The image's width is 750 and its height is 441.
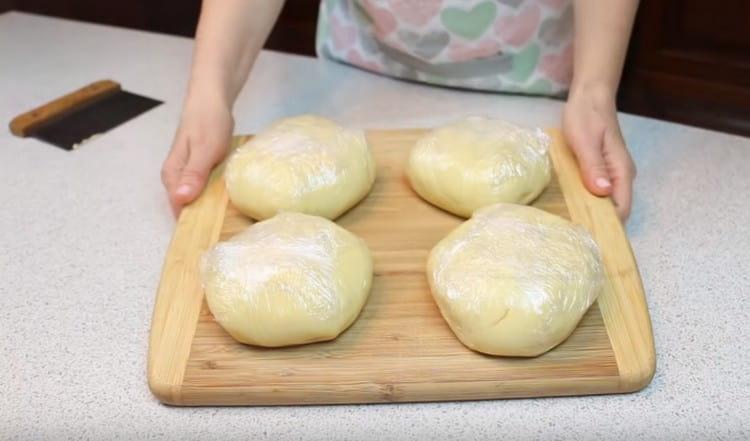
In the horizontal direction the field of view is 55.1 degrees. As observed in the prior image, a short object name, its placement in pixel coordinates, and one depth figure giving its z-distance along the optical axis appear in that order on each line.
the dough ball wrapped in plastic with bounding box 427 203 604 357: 0.66
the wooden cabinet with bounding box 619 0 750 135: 1.69
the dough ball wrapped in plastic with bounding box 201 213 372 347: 0.68
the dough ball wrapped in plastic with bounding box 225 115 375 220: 0.84
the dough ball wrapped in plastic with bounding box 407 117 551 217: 0.84
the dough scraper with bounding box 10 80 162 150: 1.16
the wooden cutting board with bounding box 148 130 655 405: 0.66
